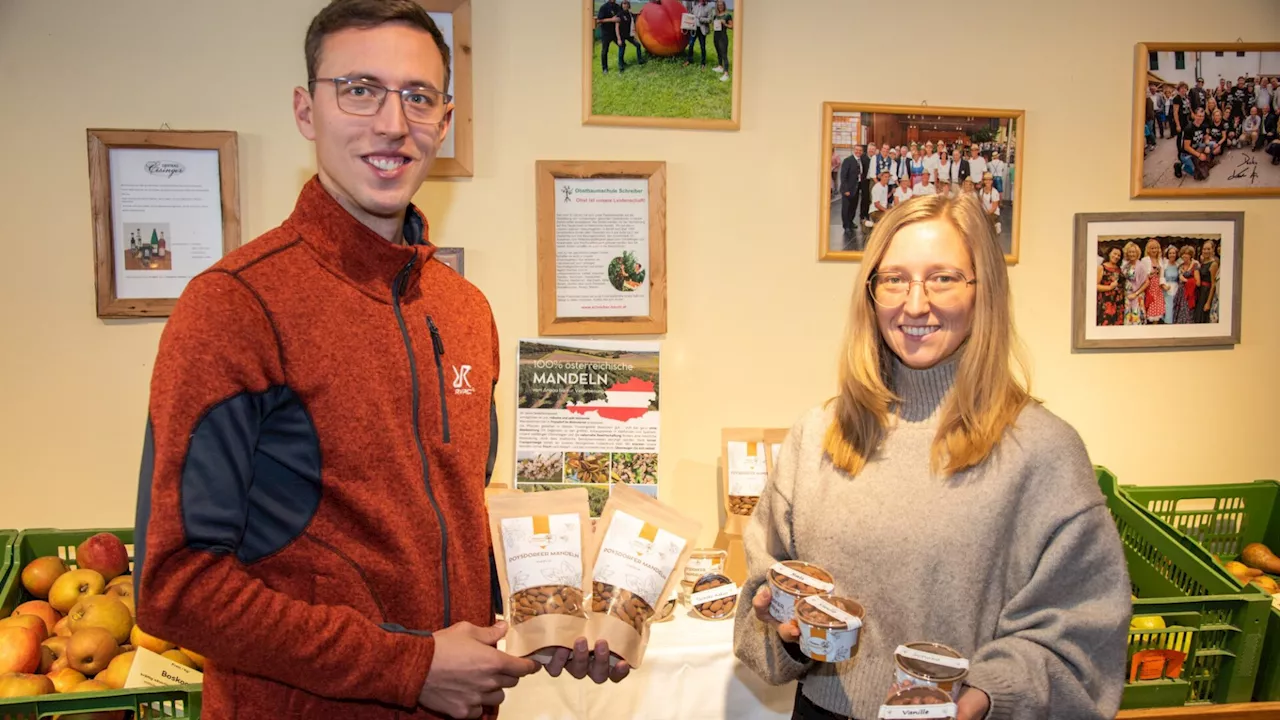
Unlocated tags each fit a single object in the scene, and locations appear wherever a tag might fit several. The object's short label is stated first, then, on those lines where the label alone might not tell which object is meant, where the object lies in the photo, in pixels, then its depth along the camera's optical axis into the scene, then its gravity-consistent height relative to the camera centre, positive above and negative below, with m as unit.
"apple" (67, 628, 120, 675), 1.66 -0.72
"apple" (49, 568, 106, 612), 1.82 -0.65
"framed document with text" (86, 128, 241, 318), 2.00 +0.21
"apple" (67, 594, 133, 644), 1.73 -0.68
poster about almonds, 2.21 -0.32
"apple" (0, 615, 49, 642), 1.67 -0.67
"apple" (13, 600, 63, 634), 1.78 -0.69
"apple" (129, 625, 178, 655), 1.67 -0.71
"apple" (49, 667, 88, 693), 1.61 -0.76
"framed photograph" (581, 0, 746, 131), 2.11 +0.62
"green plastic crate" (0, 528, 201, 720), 1.45 -0.73
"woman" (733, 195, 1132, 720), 1.24 -0.34
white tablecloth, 1.78 -0.87
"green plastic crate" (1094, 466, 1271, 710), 1.80 -0.76
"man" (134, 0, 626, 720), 0.95 -0.19
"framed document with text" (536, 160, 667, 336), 2.15 +0.13
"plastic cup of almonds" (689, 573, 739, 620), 1.89 -0.70
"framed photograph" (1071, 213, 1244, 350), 2.36 +0.06
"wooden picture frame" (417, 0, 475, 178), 2.04 +0.55
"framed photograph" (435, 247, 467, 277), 2.11 +0.11
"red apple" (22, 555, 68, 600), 1.88 -0.64
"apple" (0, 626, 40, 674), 1.60 -0.70
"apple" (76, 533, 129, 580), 1.89 -0.60
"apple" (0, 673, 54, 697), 1.51 -0.73
